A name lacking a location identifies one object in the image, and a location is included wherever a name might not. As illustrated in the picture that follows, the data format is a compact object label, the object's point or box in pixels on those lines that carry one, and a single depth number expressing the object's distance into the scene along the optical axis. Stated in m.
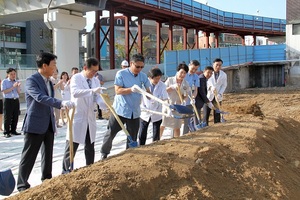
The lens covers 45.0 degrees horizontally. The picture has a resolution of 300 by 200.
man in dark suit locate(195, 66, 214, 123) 6.83
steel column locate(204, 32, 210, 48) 34.68
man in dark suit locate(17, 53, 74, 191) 3.80
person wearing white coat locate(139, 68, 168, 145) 5.91
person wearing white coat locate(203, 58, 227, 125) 7.21
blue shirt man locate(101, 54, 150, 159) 4.87
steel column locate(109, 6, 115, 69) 21.67
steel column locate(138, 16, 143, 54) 25.08
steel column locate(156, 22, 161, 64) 27.30
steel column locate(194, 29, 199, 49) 32.23
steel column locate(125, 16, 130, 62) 24.14
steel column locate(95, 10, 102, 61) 22.58
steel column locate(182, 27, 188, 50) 30.97
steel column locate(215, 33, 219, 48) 35.59
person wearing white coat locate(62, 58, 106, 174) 4.38
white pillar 15.79
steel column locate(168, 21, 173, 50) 27.28
